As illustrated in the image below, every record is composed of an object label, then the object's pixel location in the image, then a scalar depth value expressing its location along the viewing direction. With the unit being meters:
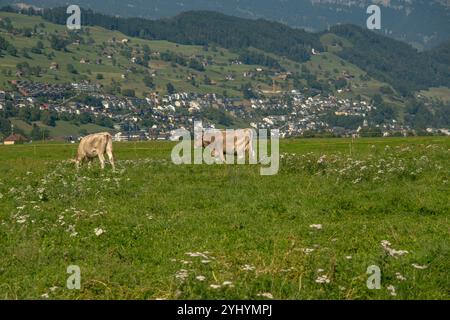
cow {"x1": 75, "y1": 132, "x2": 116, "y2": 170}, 33.78
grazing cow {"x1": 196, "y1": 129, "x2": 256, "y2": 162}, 37.12
